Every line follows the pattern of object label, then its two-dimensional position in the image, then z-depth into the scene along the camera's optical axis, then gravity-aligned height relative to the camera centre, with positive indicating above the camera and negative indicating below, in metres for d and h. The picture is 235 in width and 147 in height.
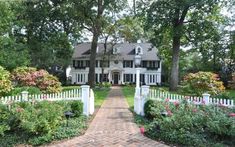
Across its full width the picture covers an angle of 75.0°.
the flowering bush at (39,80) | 7.76 -0.26
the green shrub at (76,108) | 5.99 -1.28
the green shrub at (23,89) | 6.74 -0.69
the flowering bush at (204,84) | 8.29 -0.42
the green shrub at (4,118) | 4.25 -1.27
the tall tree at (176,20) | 13.54 +5.19
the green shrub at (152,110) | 5.09 -1.22
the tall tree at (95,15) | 15.95 +6.53
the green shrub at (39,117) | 4.26 -1.23
